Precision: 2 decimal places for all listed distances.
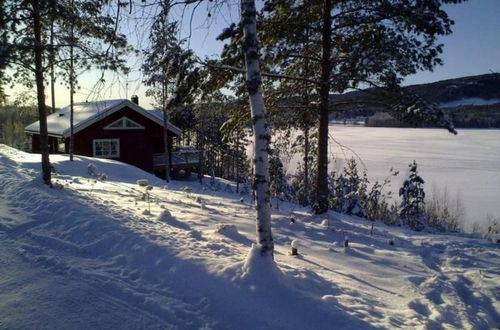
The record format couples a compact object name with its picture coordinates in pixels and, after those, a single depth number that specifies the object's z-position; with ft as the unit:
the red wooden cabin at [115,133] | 76.23
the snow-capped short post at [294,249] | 19.04
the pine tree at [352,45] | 25.64
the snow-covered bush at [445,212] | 45.06
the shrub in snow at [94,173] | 42.85
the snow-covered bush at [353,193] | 44.65
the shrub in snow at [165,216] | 21.41
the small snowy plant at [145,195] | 27.00
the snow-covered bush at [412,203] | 40.04
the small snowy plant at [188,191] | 37.65
